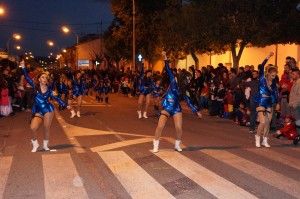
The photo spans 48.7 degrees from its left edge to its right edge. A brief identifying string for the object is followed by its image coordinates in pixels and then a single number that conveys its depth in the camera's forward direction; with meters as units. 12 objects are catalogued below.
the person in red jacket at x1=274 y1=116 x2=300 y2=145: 8.22
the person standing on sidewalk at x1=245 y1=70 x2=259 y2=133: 9.83
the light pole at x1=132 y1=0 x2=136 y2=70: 25.08
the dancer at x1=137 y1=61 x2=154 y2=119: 12.42
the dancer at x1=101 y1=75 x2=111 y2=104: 17.74
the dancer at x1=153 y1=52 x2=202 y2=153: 7.13
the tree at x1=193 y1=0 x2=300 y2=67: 14.53
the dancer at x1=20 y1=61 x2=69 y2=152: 7.21
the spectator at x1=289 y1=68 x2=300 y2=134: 8.73
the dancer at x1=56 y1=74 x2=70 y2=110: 13.28
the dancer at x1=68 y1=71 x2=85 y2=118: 12.88
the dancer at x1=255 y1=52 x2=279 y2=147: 7.69
